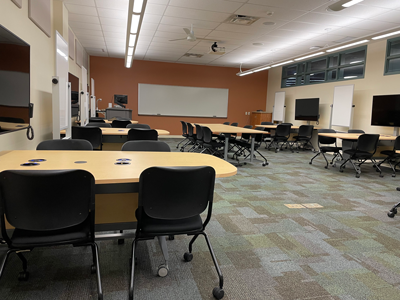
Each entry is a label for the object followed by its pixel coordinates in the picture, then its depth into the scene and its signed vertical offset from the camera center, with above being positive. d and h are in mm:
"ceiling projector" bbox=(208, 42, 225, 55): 8296 +1943
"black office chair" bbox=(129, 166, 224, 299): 1698 -518
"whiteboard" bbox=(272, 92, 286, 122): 11258 +460
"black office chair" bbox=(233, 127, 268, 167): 6560 -577
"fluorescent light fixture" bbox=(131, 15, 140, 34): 4587 +1521
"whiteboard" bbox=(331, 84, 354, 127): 7996 +492
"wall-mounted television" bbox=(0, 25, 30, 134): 2438 +233
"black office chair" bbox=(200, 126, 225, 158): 6410 -547
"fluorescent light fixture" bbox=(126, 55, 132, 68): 8620 +1639
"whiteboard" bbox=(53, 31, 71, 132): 4039 +416
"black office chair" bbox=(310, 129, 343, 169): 6527 -464
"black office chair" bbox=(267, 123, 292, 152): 8644 -393
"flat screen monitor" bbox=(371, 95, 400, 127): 6733 +346
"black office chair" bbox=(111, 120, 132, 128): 5941 -224
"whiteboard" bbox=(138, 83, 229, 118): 11711 +594
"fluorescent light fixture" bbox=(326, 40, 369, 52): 6066 +1723
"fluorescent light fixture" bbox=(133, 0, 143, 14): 3864 +1473
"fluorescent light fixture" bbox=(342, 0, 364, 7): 4506 +1891
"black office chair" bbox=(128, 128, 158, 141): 4402 -314
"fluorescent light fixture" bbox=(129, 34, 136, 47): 5985 +1595
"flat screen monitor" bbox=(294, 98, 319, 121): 9355 +394
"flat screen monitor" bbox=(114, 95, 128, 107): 9609 +440
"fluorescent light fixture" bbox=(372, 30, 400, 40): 5265 +1686
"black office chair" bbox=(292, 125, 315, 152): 8852 -402
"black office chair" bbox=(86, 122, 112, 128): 5426 -255
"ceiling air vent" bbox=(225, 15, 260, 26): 5922 +2040
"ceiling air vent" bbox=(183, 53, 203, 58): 10016 +2111
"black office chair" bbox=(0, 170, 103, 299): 1469 -518
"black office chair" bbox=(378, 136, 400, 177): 5617 -600
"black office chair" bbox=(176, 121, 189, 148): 8400 -399
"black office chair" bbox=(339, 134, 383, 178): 5557 -467
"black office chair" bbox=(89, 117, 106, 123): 7012 -207
